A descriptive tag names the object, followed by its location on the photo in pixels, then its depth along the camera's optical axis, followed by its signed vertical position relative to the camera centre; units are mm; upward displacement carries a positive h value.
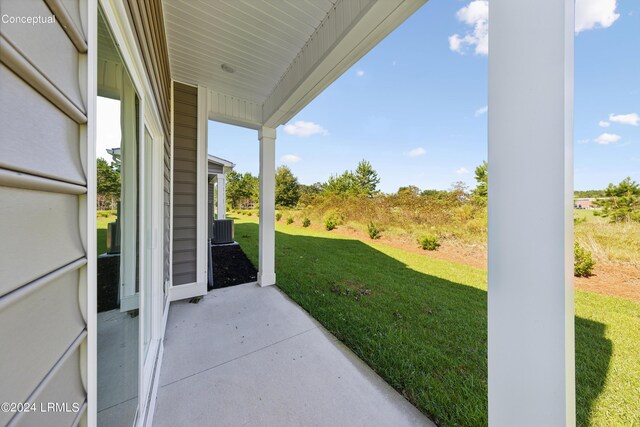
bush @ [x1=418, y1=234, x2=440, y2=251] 6676 -856
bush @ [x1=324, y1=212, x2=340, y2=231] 10500 -389
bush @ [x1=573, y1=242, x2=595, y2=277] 4074 -877
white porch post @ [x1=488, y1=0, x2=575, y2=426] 632 -4
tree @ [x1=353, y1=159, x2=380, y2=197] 15470 +2350
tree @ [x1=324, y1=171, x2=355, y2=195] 15961 +2105
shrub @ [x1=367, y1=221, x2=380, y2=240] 8469 -697
